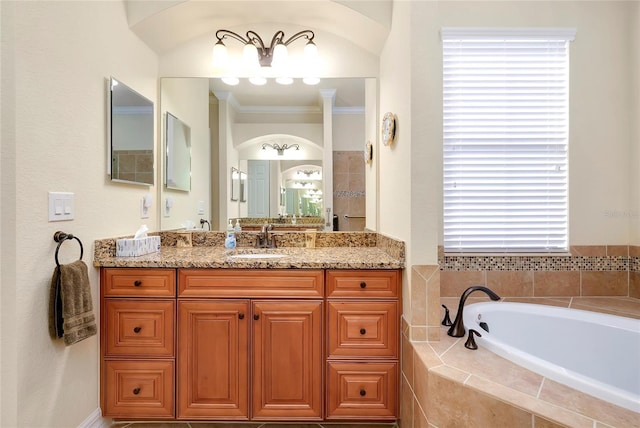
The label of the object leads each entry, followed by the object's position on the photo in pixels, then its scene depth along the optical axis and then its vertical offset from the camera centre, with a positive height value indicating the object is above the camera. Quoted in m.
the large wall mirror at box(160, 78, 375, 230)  2.35 +0.52
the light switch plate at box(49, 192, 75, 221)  1.38 +0.03
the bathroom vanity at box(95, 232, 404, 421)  1.68 -0.70
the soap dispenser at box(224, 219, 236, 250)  2.21 -0.20
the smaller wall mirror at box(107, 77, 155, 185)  1.79 +0.48
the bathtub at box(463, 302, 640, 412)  1.65 -0.70
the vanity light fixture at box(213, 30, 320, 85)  2.16 +1.11
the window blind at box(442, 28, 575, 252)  2.08 +0.47
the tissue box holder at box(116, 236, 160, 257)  1.76 -0.20
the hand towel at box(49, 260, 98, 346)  1.37 -0.41
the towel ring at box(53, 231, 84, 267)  1.39 -0.11
